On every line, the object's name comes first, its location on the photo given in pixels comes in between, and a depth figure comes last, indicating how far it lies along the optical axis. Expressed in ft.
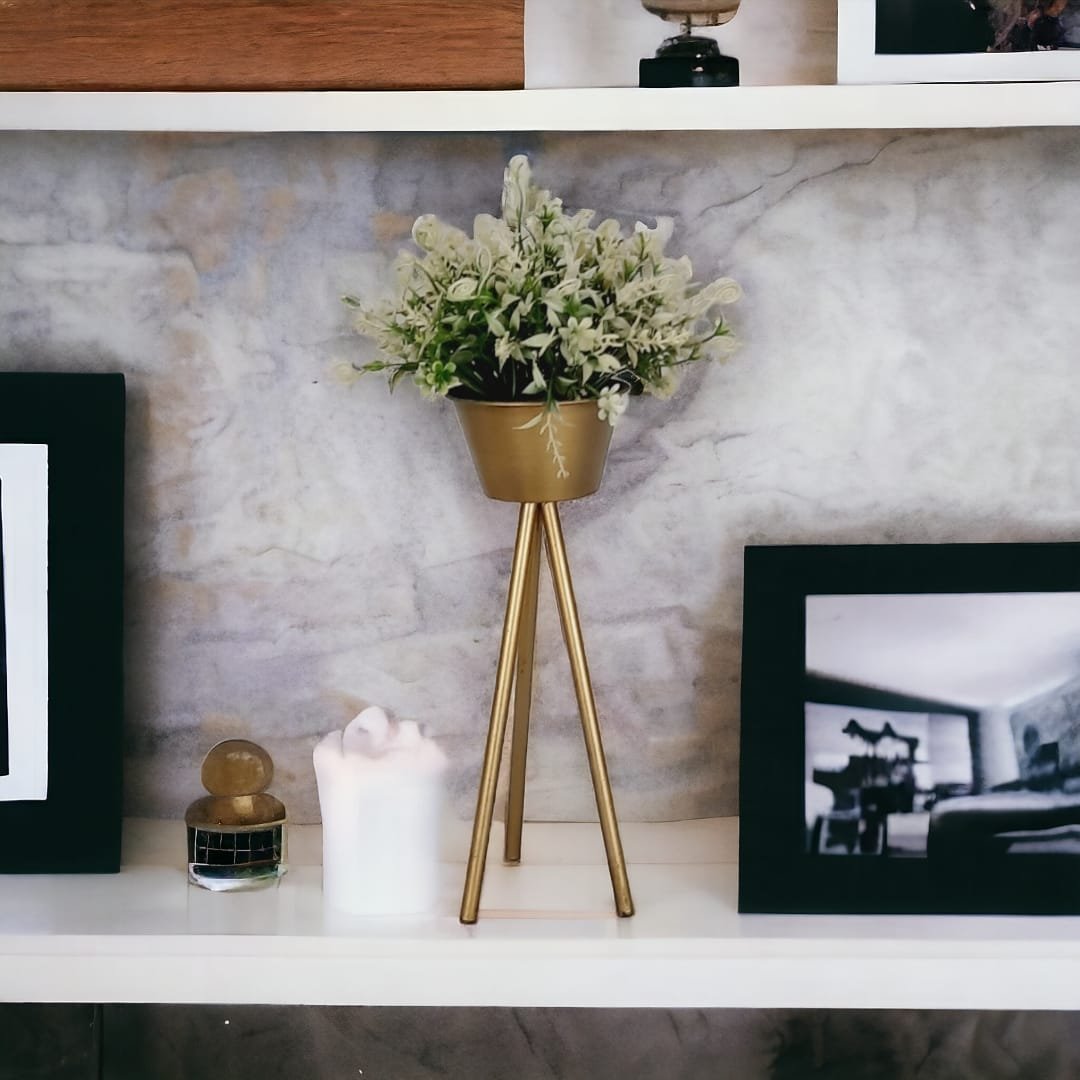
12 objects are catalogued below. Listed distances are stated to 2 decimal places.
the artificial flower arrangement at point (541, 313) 5.57
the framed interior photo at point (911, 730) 5.83
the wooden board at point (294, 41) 5.67
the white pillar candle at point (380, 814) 5.76
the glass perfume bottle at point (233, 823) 5.93
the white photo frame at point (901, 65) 5.75
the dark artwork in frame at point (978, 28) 5.76
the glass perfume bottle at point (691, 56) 5.72
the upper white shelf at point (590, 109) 5.67
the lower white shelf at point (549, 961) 5.65
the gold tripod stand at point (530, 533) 5.66
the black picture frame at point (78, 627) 6.01
